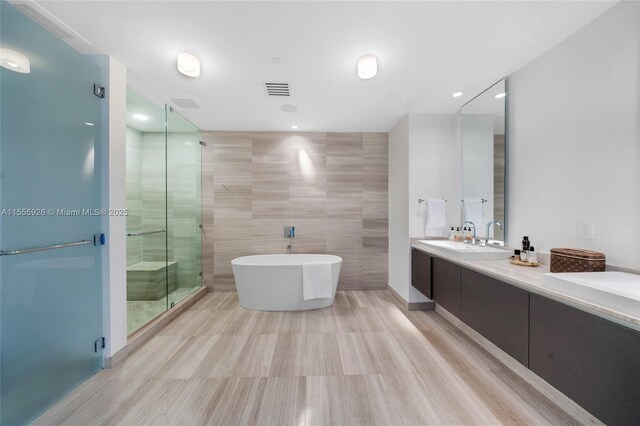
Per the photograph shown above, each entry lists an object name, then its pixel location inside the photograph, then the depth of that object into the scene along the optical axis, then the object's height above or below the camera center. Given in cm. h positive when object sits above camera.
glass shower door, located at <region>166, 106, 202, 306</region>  301 +11
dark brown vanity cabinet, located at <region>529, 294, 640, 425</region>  101 -70
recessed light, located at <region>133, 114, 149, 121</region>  244 +98
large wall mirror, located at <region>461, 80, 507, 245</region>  237 +53
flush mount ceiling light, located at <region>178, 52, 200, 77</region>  193 +120
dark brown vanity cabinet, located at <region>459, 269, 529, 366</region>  153 -71
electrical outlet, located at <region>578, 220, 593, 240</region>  164 -11
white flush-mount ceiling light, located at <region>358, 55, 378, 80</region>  194 +119
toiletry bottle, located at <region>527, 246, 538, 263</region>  197 -35
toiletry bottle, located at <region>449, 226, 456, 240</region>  298 -26
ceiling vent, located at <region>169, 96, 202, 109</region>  265 +123
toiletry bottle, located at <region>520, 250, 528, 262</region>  197 -35
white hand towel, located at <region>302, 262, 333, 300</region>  296 -85
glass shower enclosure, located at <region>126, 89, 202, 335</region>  237 +2
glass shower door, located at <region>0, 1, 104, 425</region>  133 -6
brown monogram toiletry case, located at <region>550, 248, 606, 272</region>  148 -30
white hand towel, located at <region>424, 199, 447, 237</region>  303 -4
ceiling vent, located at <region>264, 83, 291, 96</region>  236 +123
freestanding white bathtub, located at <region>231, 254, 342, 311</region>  300 -94
